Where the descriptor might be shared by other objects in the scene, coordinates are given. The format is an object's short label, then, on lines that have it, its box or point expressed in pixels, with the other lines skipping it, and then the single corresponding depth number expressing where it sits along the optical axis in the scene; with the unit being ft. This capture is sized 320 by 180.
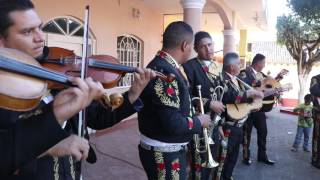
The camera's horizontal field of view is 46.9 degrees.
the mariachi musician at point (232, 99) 14.21
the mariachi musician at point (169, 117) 8.46
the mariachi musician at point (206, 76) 12.52
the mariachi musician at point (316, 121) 18.56
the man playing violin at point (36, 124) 3.79
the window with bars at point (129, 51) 30.50
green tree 53.57
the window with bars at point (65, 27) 22.63
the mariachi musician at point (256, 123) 19.70
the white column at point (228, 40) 39.91
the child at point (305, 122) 22.84
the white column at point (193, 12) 21.76
